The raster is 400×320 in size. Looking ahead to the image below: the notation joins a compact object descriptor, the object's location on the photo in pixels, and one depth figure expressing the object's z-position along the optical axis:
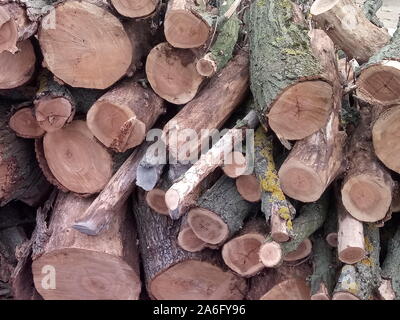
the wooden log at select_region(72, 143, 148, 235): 2.70
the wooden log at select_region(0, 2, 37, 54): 2.56
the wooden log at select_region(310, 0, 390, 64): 3.03
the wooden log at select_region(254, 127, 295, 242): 2.35
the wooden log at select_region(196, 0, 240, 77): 2.67
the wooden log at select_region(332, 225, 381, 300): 2.38
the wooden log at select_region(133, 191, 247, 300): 2.81
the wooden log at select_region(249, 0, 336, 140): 2.42
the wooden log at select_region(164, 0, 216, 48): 2.58
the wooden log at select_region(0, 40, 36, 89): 2.81
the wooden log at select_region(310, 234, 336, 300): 2.48
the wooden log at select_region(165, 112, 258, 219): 2.45
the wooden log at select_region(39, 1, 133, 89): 2.71
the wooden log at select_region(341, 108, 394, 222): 2.46
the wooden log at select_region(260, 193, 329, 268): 2.34
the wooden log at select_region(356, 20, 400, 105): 2.31
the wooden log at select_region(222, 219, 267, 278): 2.61
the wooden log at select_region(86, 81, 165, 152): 2.71
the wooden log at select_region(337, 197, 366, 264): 2.44
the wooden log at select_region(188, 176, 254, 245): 2.59
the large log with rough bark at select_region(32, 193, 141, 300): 2.79
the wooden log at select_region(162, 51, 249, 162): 2.62
